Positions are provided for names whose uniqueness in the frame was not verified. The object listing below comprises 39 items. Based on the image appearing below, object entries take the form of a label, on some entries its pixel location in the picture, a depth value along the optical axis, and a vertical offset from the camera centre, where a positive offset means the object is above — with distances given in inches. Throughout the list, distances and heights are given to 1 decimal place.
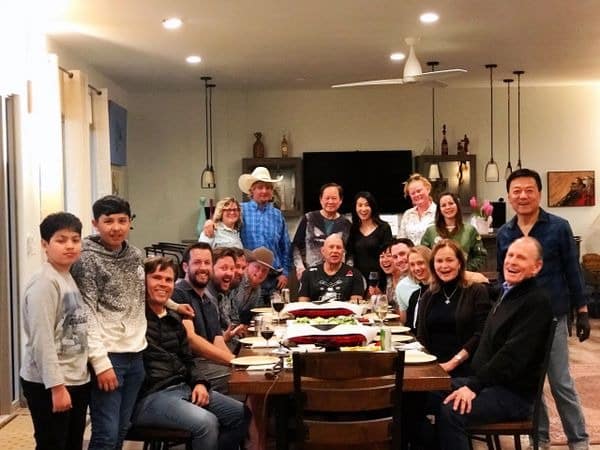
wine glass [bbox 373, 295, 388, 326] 140.0 -21.4
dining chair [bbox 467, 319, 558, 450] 115.3 -36.7
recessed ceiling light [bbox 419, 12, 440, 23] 218.7 +53.9
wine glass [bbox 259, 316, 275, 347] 126.4 -23.2
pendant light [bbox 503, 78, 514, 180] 353.1 +36.4
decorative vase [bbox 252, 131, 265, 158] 359.9 +23.6
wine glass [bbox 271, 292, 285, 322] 149.6 -21.7
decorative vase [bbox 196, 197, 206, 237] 352.0 -8.5
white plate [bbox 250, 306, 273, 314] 172.9 -27.3
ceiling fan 219.7 +36.6
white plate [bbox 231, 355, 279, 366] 115.6 -26.2
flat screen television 359.6 +10.6
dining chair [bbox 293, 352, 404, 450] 101.4 -27.4
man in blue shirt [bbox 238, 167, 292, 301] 223.3 -7.6
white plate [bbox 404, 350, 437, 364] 115.3 -26.1
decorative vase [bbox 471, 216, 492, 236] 318.7 -12.9
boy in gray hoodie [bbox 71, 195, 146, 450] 108.4 -18.2
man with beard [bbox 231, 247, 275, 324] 178.7 -21.4
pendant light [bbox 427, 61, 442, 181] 345.1 +14.2
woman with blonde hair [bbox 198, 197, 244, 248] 212.8 -7.6
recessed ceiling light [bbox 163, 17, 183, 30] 218.4 +53.2
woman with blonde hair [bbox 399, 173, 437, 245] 209.8 -4.7
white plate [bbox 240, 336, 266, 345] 135.0 -26.8
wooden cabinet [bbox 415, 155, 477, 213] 356.2 +10.5
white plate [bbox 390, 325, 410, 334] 143.2 -26.4
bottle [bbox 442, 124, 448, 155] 359.3 +23.4
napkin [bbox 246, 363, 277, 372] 113.3 -26.4
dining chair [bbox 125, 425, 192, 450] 115.4 -37.3
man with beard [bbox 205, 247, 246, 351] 151.1 -17.4
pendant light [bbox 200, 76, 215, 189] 349.7 +13.3
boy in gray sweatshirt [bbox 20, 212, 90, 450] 100.0 -19.5
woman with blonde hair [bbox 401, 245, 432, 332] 157.3 -17.5
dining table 105.5 -27.0
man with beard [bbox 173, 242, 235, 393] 136.9 -20.5
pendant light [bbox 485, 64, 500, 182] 343.0 +11.3
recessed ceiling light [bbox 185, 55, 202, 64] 276.2 +53.0
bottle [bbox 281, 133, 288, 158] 360.8 +23.4
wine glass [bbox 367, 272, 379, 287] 180.9 -21.0
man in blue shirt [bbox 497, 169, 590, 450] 141.1 -17.2
